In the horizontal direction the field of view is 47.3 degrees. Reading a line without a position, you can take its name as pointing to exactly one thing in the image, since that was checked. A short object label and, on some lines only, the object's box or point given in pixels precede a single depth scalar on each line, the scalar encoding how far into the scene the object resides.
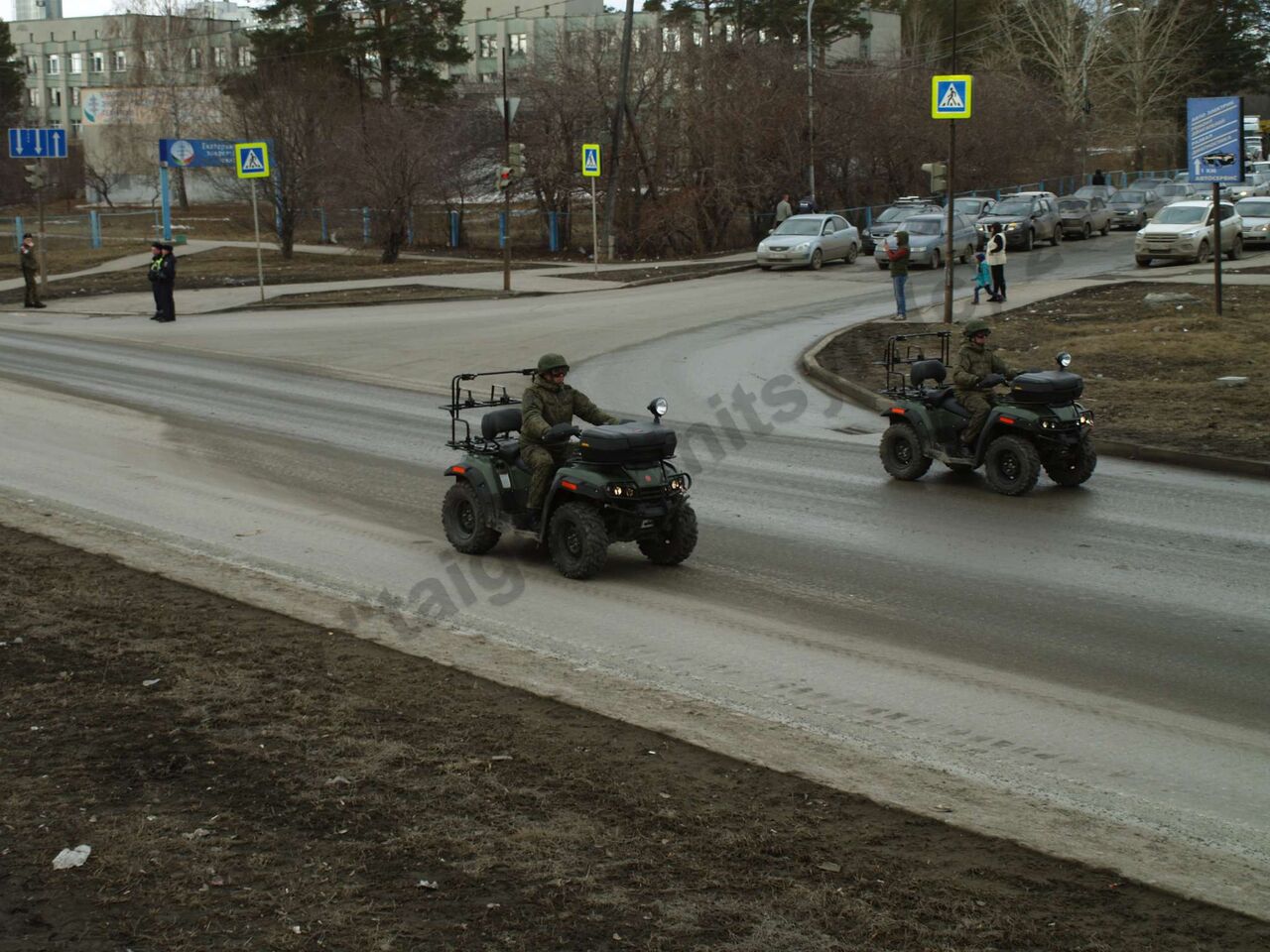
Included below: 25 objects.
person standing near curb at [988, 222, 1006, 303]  29.30
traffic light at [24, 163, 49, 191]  36.94
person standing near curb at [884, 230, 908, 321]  27.73
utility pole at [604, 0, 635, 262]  42.78
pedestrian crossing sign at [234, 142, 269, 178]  32.41
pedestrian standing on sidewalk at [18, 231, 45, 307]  35.03
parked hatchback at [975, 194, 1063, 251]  43.06
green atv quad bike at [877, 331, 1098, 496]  13.00
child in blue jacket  29.47
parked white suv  36.91
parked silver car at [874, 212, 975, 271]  38.34
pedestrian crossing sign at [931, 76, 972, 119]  23.97
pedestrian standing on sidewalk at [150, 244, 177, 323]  30.86
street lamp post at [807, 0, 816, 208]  47.72
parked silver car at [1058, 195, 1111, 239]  46.53
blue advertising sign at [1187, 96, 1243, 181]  23.42
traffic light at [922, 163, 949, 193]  26.56
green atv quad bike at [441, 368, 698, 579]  10.04
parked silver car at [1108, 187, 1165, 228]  50.62
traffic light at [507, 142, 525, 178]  33.19
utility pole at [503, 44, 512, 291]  34.16
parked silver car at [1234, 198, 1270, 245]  41.53
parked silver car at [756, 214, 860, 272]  40.72
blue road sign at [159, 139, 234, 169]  49.88
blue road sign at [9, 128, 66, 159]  40.03
